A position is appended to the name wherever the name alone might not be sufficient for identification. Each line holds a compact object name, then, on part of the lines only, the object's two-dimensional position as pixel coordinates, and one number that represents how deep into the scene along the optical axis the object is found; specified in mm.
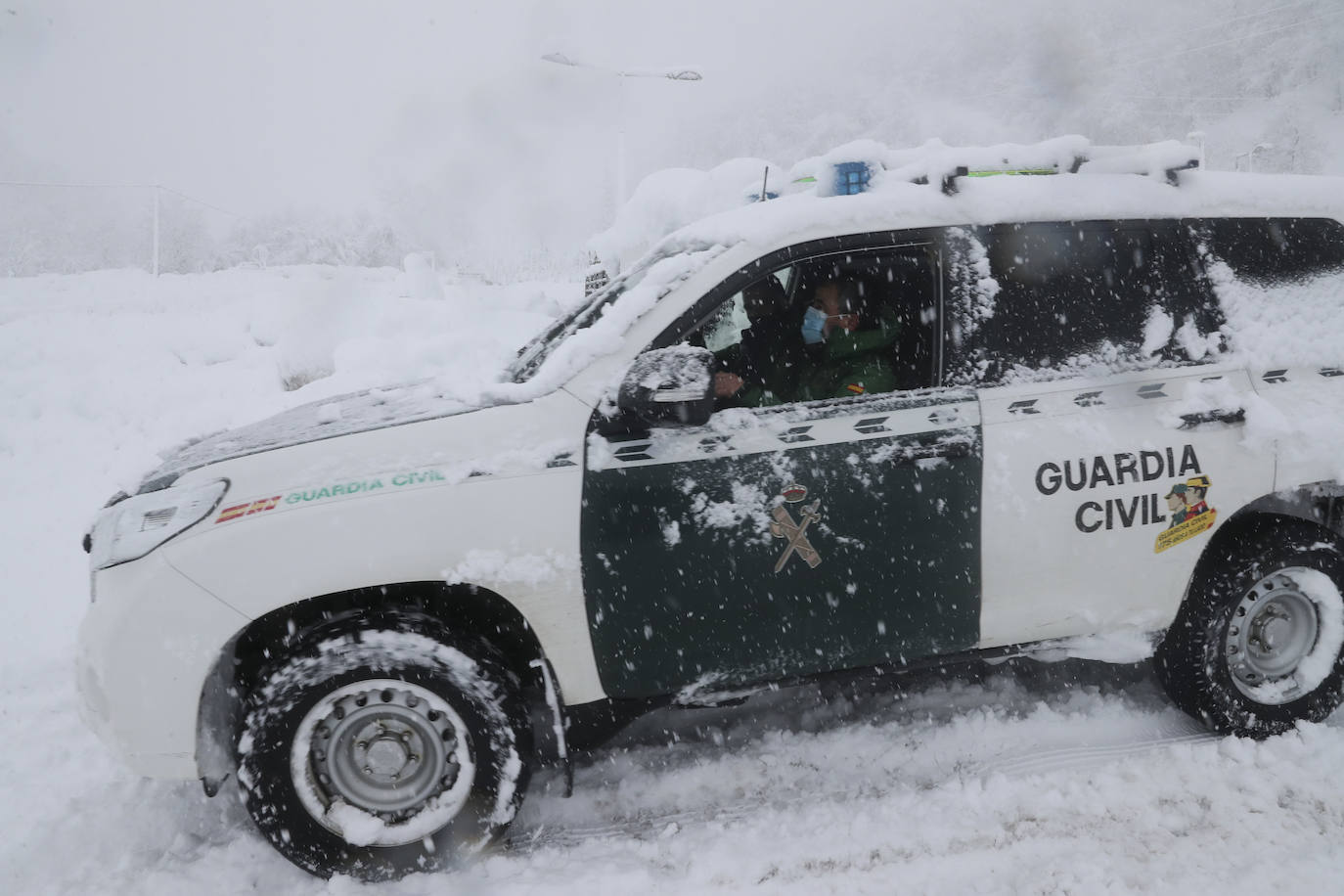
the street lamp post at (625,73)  15531
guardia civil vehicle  2434
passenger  3234
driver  2961
